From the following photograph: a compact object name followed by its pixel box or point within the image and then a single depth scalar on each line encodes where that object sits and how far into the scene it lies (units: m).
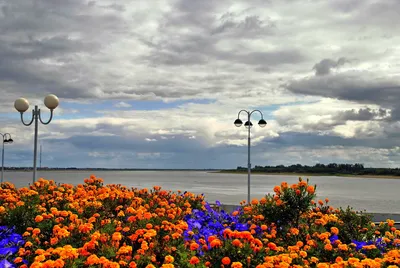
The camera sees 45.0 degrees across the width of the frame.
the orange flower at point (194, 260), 5.32
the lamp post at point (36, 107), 17.44
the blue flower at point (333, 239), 7.87
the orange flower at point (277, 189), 10.24
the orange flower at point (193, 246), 5.99
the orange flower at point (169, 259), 5.34
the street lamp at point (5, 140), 41.16
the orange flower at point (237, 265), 4.95
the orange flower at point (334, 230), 8.18
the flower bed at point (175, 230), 5.73
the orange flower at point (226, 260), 5.25
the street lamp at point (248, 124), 23.61
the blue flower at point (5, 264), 5.35
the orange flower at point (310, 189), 10.06
